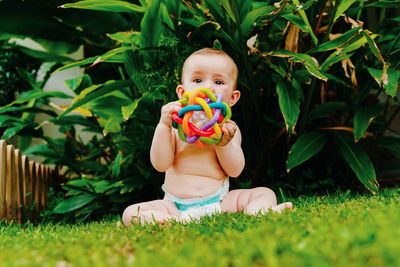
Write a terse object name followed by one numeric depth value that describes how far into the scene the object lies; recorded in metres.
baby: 1.41
